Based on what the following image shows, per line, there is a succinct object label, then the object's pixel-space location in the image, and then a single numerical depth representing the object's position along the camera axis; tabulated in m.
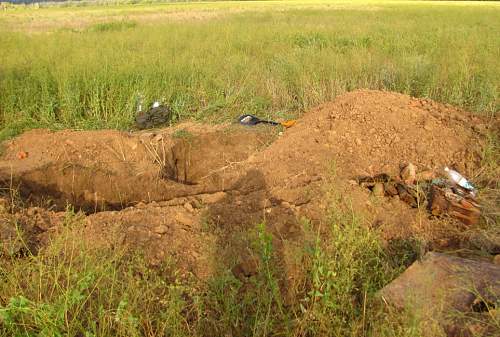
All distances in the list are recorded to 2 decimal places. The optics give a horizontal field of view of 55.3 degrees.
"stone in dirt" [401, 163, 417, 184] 4.38
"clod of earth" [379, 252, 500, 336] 2.33
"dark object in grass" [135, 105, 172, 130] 6.23
